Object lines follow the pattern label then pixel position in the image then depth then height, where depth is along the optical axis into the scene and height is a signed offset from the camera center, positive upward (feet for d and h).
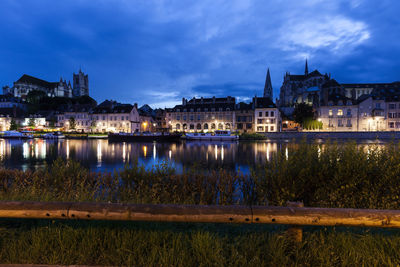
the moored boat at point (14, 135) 194.18 -3.34
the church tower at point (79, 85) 485.56 +105.85
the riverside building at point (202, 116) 227.20 +15.57
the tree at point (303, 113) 216.13 +17.52
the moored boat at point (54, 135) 186.14 -3.32
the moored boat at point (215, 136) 163.63 -4.20
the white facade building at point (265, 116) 213.25 +14.47
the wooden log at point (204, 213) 8.36 -3.30
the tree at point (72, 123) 248.32 +9.48
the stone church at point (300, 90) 287.32 +61.71
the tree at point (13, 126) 259.60 +6.52
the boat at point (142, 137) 169.17 -4.79
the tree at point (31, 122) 270.38 +11.80
